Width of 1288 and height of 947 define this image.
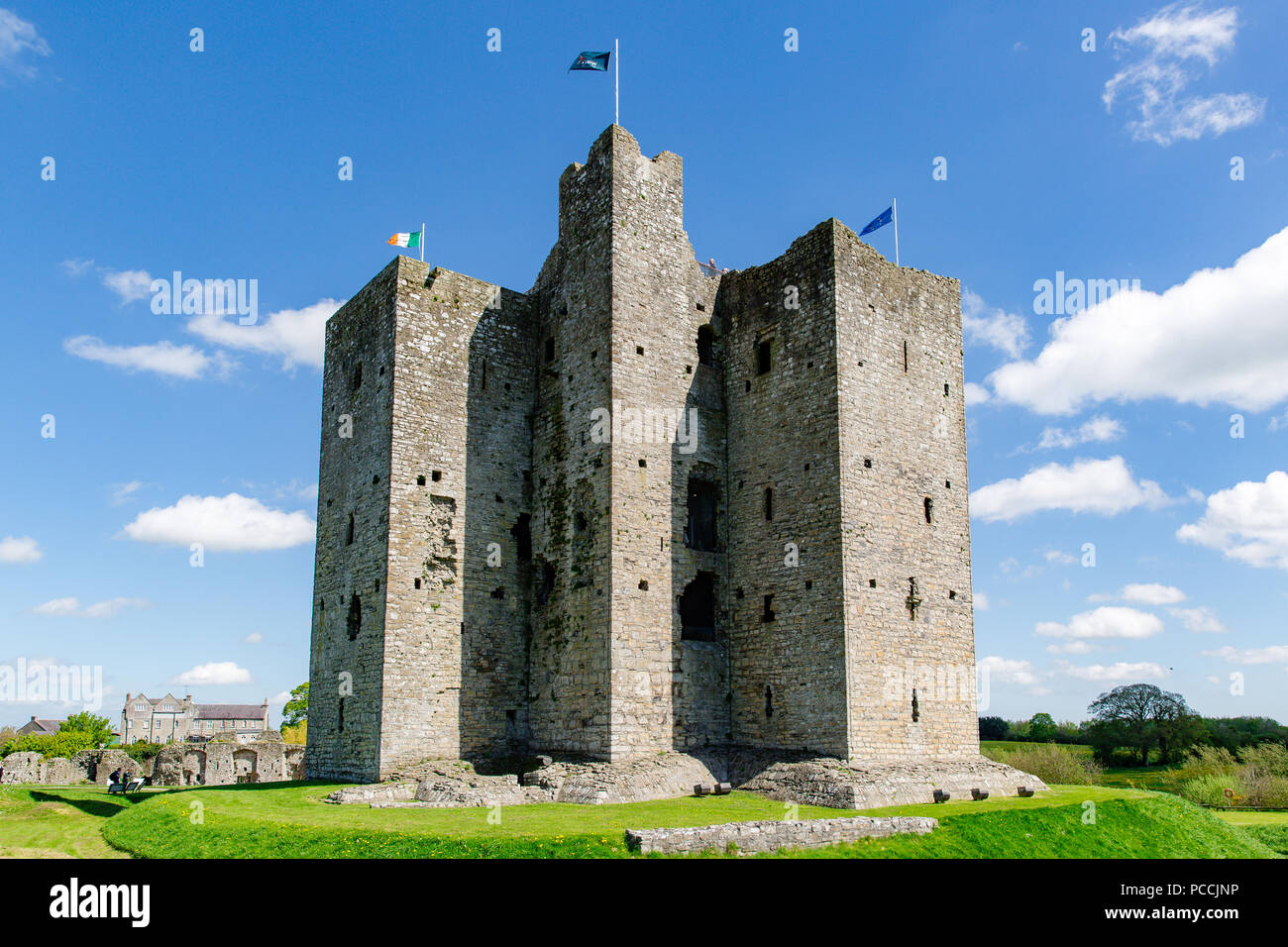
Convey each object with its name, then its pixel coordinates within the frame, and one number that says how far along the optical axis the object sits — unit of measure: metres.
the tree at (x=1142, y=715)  46.53
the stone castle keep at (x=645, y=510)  21.83
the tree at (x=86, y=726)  63.99
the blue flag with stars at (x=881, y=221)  24.55
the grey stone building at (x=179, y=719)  109.43
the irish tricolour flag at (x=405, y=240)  26.19
